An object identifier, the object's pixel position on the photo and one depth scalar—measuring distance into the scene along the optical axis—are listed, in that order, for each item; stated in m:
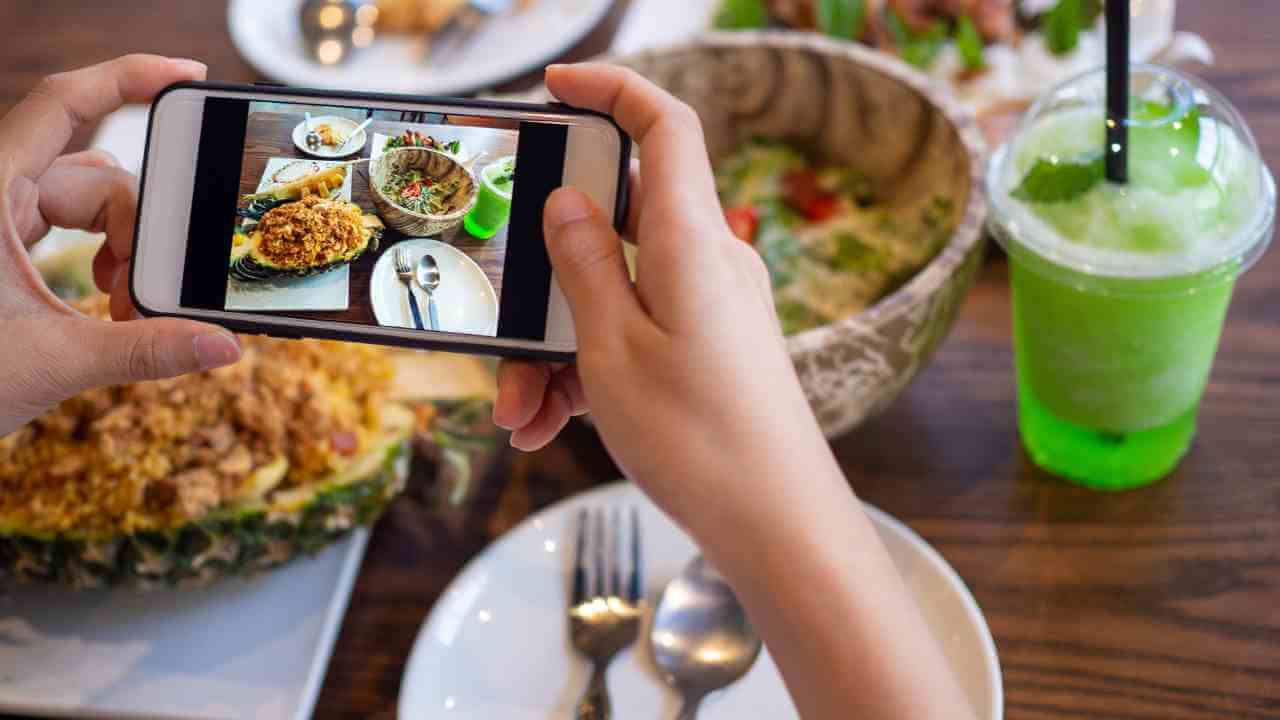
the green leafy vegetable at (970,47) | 1.21
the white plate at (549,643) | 0.80
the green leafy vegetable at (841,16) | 1.31
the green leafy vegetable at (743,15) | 1.35
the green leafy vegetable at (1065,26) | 1.18
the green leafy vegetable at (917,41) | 1.26
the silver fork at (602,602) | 0.82
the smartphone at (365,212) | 0.68
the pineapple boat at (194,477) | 0.88
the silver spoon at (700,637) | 0.81
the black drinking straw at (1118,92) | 0.75
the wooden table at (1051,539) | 0.82
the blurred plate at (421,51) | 1.44
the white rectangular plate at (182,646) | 0.88
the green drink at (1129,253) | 0.79
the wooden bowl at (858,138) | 0.84
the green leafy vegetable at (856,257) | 1.07
